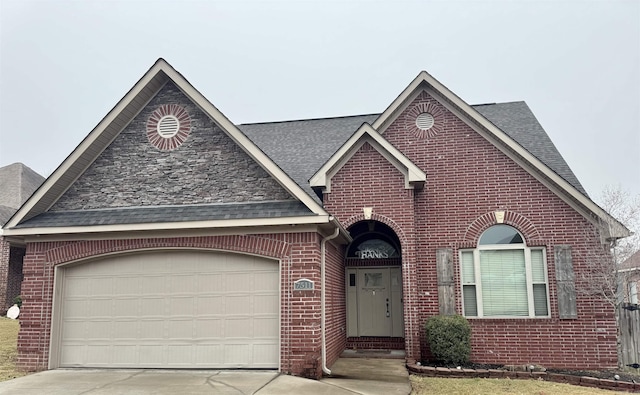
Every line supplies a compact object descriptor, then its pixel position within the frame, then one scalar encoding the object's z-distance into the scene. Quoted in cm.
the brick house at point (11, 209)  2219
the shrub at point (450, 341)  1140
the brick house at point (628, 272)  1222
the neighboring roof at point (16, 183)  2798
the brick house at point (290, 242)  1042
